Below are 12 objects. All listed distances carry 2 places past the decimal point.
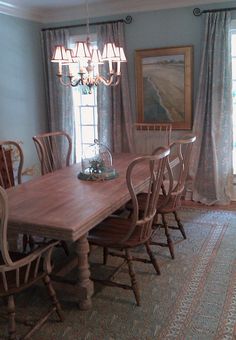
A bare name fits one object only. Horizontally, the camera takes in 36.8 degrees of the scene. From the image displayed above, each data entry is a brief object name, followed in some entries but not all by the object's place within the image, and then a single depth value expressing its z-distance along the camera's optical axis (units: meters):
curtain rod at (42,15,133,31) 4.59
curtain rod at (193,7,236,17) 4.05
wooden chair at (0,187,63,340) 1.82
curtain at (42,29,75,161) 5.07
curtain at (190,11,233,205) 4.14
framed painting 4.43
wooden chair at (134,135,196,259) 2.94
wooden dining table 2.01
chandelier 2.90
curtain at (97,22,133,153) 4.66
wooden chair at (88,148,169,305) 2.30
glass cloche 2.92
